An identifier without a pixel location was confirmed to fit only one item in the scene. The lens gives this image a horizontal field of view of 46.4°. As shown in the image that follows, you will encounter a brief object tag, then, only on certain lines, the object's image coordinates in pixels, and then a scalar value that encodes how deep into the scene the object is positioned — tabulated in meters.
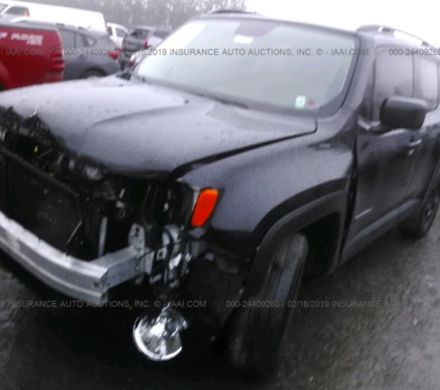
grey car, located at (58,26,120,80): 10.41
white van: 17.95
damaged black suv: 2.14
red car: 5.72
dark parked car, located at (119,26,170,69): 18.79
